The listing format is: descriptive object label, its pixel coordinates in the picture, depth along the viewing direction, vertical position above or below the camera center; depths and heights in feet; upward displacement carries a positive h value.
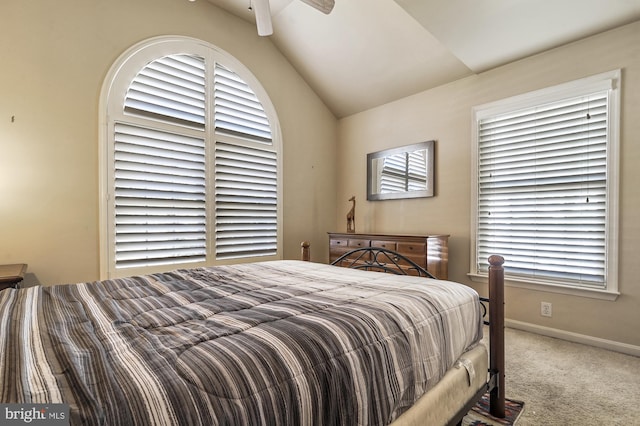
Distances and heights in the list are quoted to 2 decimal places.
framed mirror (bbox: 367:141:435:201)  11.80 +1.53
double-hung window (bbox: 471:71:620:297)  8.38 +0.75
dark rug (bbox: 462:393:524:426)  5.27 -3.52
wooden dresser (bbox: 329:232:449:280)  9.94 -1.19
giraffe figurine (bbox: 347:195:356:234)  13.32 -0.32
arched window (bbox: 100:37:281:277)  9.12 +1.57
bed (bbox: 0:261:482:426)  1.99 -1.17
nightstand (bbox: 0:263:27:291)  6.31 -1.36
